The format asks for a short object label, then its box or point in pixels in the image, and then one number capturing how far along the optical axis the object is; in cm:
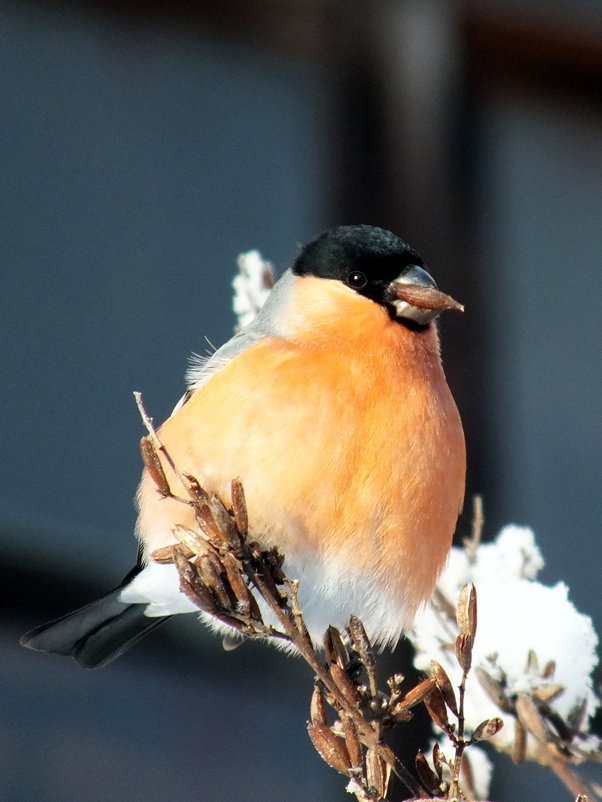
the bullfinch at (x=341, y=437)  308
